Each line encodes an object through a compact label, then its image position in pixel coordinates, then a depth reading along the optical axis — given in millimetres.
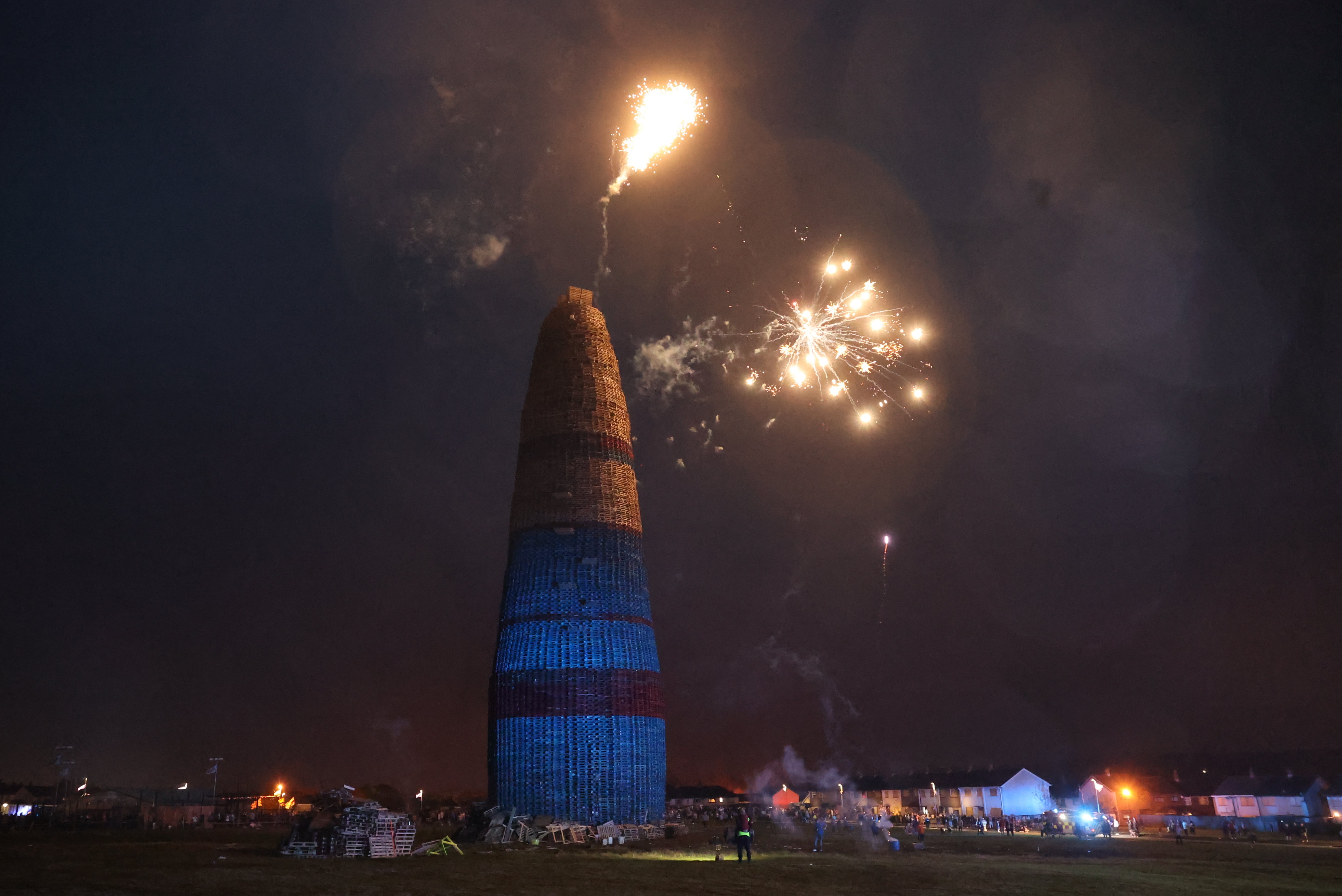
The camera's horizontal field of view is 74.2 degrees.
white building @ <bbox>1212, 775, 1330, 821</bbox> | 81562
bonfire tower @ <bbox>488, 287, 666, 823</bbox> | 37500
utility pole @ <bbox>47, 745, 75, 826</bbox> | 84062
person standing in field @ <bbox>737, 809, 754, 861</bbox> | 28125
